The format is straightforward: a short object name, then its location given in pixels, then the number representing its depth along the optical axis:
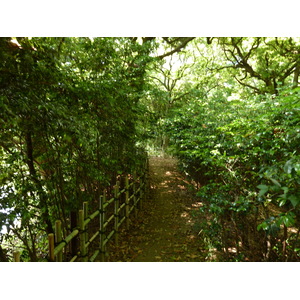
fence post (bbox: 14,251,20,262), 1.35
